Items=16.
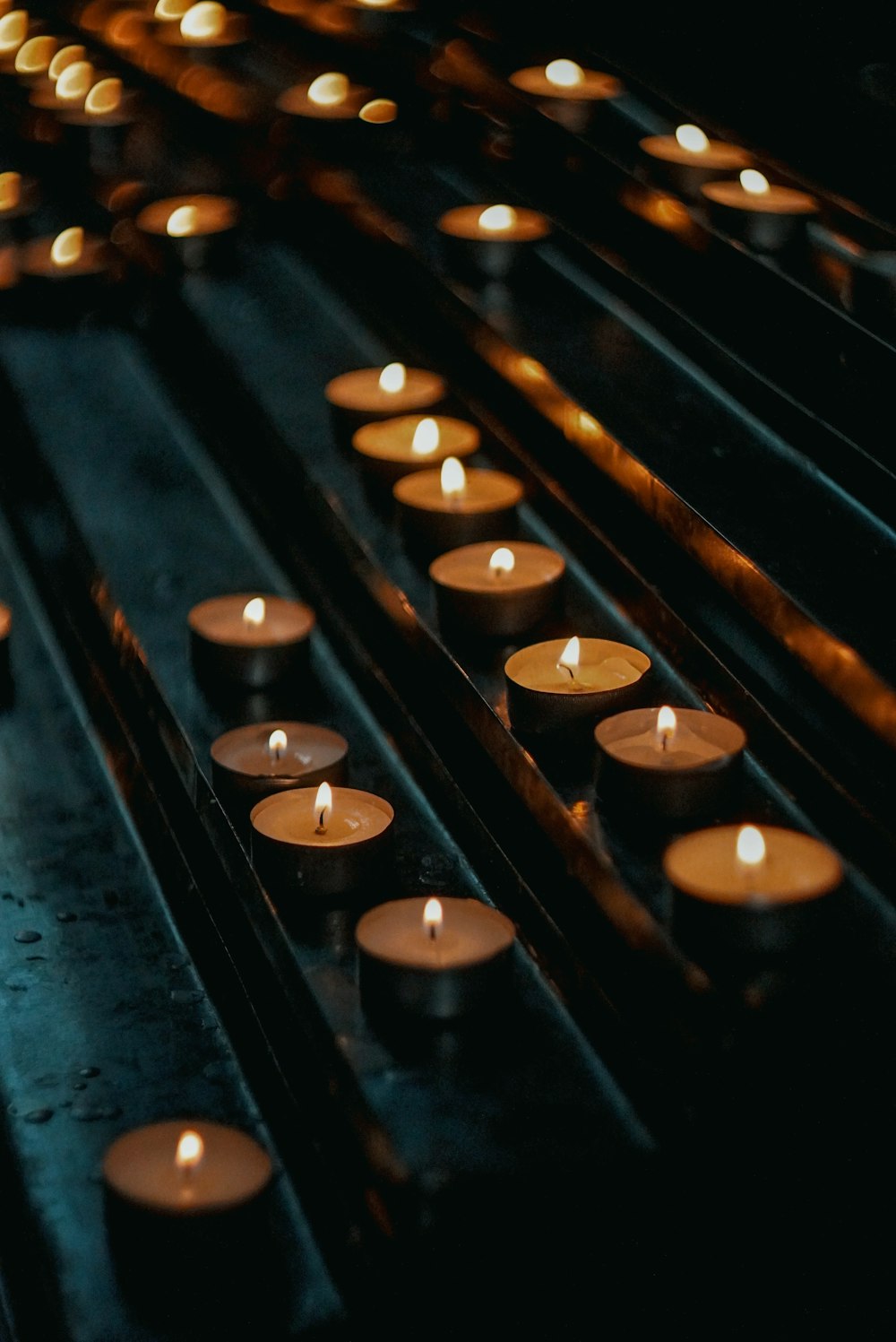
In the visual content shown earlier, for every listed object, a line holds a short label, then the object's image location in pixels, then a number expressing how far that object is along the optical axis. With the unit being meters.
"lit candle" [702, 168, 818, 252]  0.94
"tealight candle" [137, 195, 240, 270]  1.07
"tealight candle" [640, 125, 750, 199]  0.99
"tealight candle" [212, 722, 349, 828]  0.80
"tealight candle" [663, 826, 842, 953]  0.73
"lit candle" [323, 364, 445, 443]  0.95
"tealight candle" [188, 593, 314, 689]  0.86
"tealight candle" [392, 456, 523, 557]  0.89
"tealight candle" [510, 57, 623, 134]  1.05
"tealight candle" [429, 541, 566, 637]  0.85
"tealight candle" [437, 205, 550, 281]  0.99
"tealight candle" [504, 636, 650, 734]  0.80
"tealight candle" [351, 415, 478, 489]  0.93
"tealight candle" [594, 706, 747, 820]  0.77
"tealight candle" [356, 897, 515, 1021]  0.73
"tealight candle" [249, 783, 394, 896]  0.77
